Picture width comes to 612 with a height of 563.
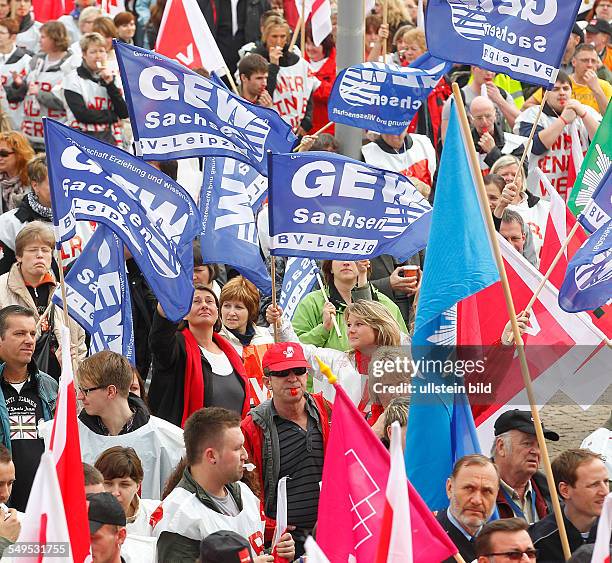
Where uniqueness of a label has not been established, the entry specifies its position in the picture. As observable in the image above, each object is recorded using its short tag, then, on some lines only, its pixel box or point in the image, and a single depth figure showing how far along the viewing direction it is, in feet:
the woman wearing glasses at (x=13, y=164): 80.89
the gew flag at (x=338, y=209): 59.57
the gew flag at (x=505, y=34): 65.16
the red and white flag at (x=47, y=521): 37.47
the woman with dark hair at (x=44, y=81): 93.30
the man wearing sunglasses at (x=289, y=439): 53.72
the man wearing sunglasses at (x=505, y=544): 44.55
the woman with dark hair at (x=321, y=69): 95.71
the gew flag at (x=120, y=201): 59.16
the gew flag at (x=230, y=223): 66.13
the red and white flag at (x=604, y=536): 38.55
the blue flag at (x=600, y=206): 58.23
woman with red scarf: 58.49
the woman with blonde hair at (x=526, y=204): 79.00
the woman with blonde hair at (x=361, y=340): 59.88
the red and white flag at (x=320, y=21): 99.76
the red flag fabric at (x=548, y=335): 61.41
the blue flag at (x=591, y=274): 56.13
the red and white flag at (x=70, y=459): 41.47
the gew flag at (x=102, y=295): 61.67
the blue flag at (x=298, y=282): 69.05
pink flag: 45.88
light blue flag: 52.54
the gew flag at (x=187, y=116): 62.28
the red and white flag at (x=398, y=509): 38.55
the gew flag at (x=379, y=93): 71.82
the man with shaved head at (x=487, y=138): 88.69
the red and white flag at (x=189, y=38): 78.95
